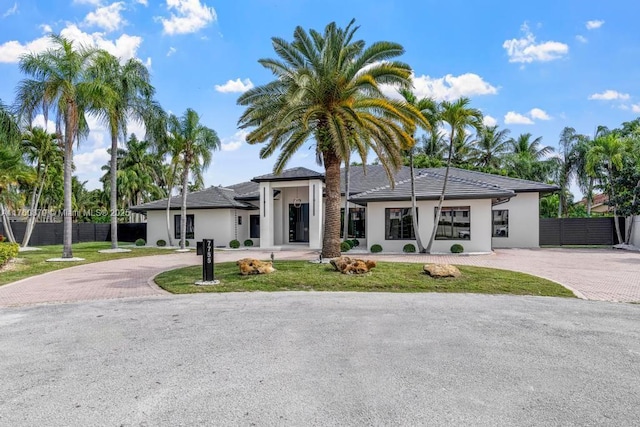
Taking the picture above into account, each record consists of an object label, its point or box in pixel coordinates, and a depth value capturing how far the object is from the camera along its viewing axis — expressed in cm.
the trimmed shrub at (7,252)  1447
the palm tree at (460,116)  1742
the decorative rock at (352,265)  1177
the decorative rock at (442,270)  1134
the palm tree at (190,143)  2300
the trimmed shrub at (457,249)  1967
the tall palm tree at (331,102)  1343
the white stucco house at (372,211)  2028
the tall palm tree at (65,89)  1727
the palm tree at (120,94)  1939
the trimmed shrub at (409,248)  2020
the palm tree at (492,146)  4075
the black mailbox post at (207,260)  1105
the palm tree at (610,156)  2252
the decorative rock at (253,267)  1185
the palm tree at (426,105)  1745
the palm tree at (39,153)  2447
